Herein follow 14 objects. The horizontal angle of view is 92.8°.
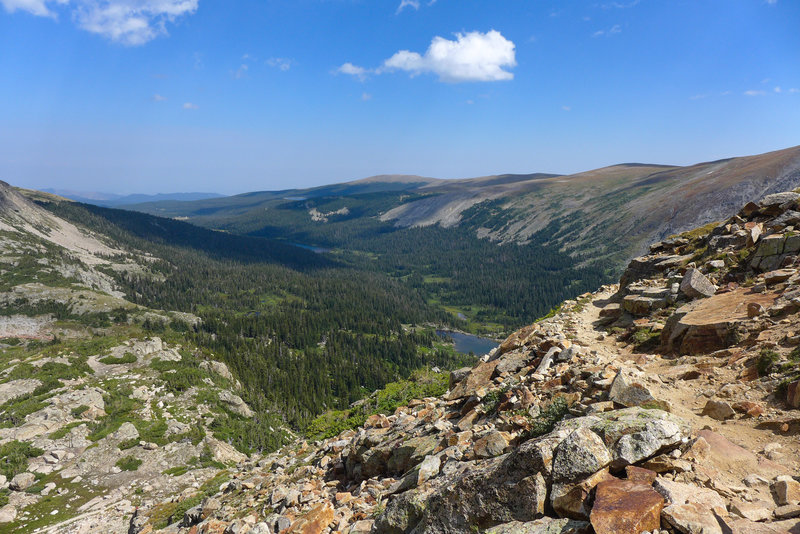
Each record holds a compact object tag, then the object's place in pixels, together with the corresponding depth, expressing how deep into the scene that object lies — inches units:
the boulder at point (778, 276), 694.5
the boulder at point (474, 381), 692.1
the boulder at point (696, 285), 806.5
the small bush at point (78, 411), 1987.0
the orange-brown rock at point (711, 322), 623.8
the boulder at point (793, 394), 413.4
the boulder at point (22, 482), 1489.9
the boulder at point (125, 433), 1846.7
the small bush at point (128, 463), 1694.1
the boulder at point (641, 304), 877.8
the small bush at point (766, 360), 487.1
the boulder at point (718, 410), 433.7
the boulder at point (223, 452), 1936.5
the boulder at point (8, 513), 1342.3
